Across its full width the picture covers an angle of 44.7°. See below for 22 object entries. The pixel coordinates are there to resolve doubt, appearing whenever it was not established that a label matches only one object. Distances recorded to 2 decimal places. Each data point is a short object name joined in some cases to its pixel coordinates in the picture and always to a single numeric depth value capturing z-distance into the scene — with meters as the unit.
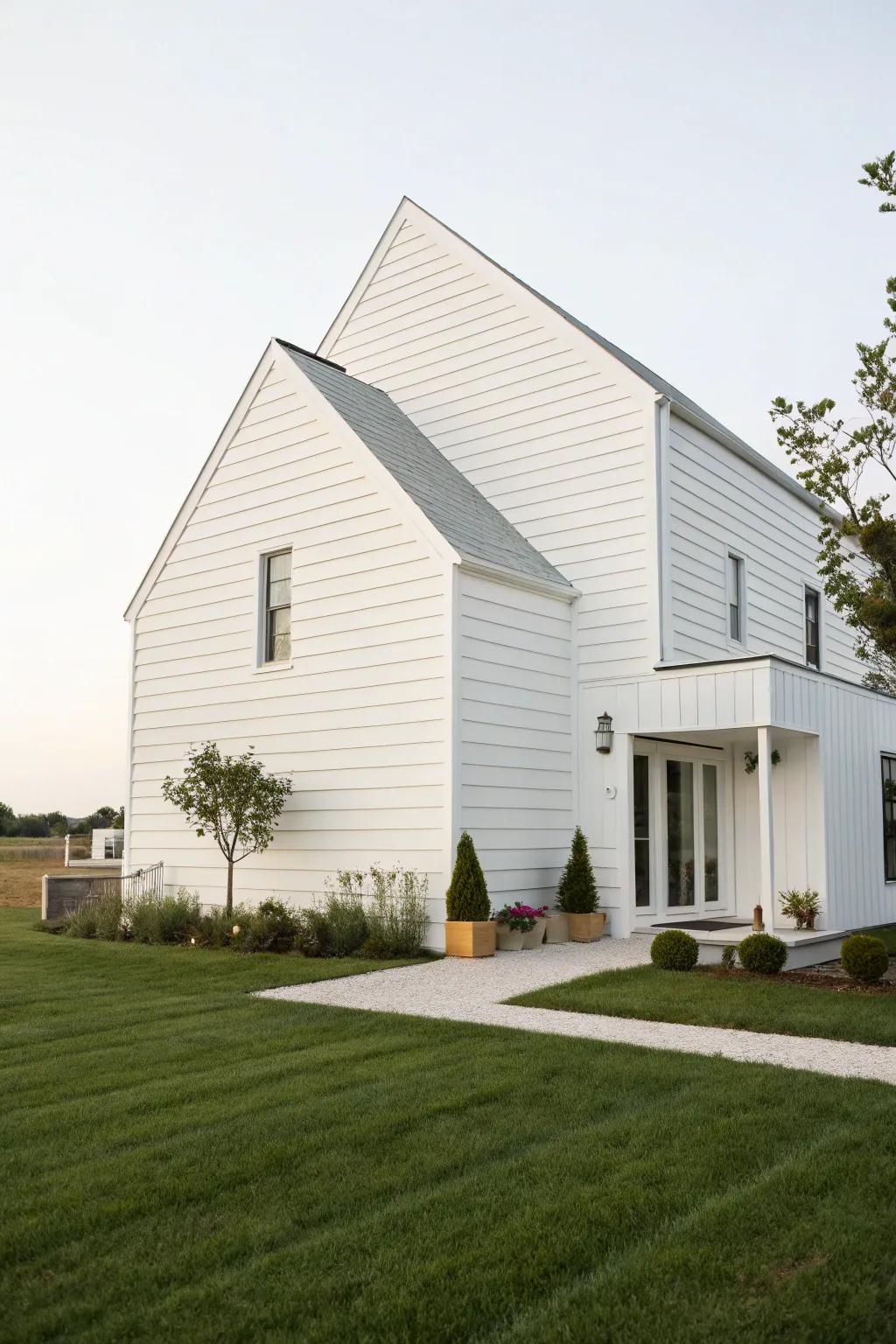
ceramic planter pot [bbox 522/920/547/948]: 12.95
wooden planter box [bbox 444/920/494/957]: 12.20
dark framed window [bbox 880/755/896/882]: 16.62
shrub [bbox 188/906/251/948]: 13.74
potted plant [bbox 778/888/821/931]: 13.48
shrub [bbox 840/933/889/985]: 10.30
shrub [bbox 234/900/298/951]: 13.16
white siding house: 13.39
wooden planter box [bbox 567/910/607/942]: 13.52
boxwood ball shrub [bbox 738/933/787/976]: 11.01
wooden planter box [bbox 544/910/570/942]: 13.48
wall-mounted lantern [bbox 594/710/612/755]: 14.28
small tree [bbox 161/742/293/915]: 14.02
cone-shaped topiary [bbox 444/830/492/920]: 12.34
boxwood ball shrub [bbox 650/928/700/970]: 11.21
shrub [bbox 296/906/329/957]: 12.74
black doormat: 14.27
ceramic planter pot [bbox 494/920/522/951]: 12.83
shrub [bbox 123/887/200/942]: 14.58
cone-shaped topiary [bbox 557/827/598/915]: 13.67
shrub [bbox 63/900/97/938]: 15.80
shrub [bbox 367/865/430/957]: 12.51
